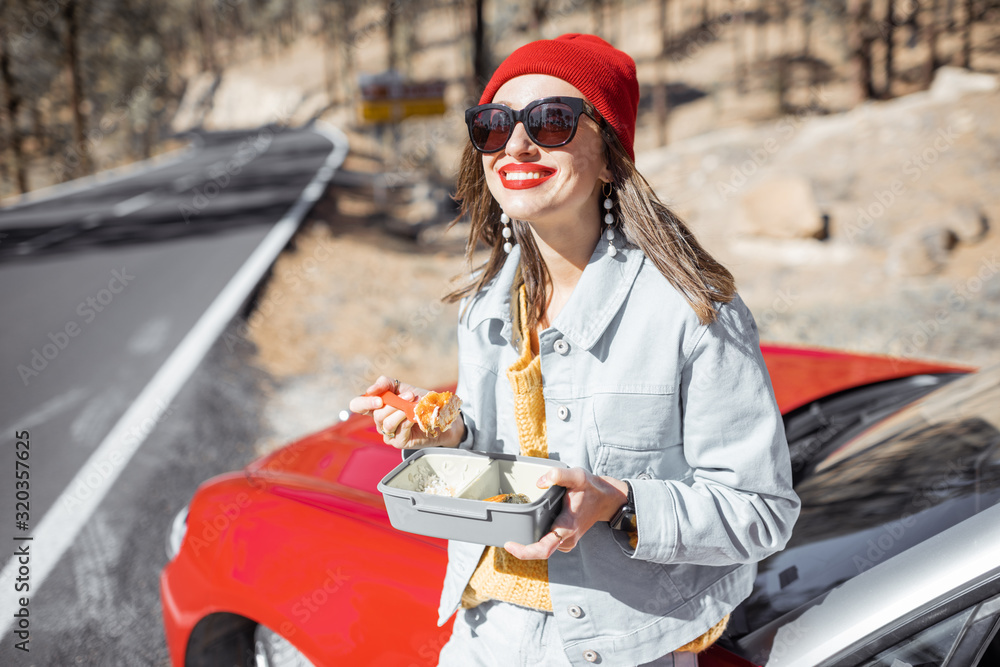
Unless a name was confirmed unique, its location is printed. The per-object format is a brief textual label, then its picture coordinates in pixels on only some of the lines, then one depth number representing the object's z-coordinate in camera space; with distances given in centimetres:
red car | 170
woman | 127
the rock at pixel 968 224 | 933
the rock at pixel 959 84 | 1661
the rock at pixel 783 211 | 1094
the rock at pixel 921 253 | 883
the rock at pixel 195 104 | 5955
